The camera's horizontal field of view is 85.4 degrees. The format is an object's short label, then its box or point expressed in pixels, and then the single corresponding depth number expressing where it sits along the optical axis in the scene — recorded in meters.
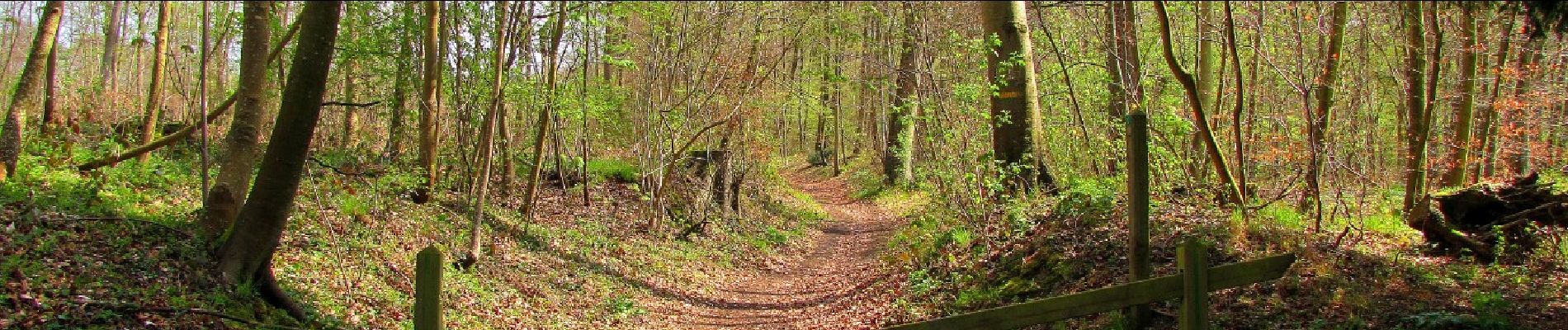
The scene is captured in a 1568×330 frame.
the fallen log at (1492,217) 7.14
